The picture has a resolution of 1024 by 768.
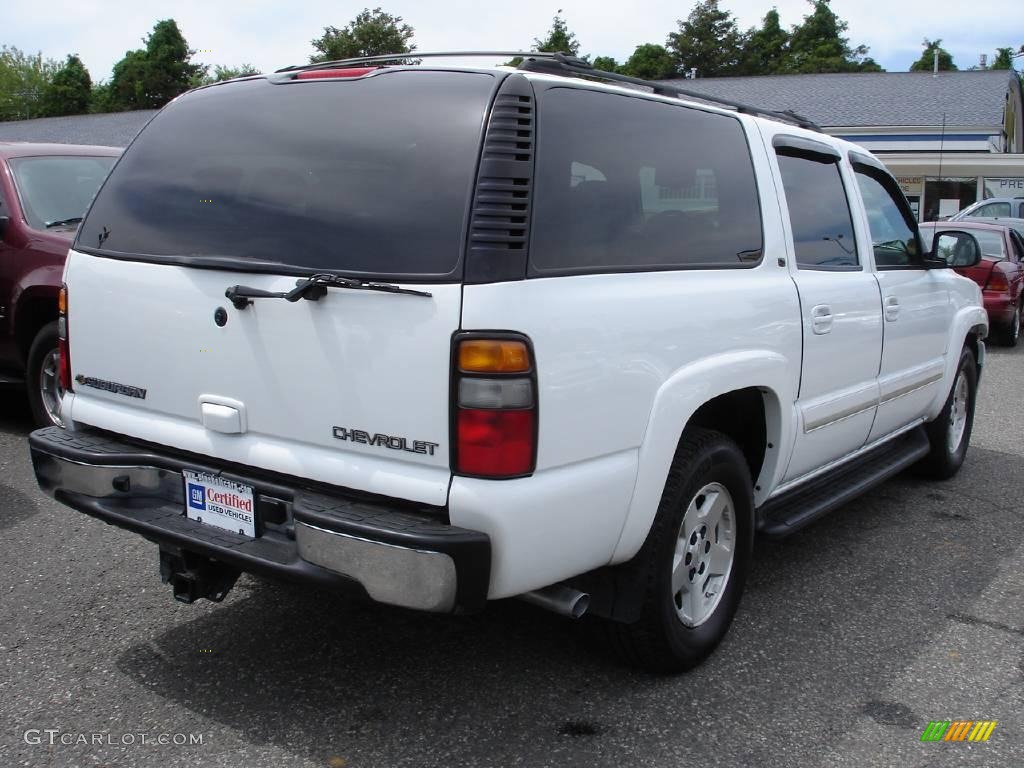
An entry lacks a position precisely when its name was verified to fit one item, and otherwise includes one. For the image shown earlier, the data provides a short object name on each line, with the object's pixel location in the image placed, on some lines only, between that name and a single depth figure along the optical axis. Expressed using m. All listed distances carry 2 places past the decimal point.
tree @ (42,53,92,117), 71.44
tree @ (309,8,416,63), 55.16
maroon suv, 6.05
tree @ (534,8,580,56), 55.41
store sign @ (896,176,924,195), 30.14
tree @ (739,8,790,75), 71.00
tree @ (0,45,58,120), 77.25
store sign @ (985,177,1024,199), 30.03
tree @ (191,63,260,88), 71.50
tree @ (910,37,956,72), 85.07
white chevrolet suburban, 2.53
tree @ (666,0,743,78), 69.38
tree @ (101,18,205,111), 68.25
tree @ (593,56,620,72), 63.98
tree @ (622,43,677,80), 69.25
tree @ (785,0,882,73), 69.94
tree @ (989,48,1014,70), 97.69
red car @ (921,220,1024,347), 11.73
